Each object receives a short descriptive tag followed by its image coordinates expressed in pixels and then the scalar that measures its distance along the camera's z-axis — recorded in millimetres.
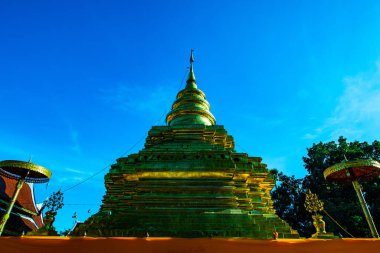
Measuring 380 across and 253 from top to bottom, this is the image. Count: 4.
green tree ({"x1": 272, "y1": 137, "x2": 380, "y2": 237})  19484
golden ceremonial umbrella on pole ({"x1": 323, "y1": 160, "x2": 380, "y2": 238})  8145
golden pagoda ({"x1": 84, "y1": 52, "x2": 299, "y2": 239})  9133
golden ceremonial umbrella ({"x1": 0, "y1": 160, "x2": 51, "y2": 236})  8945
